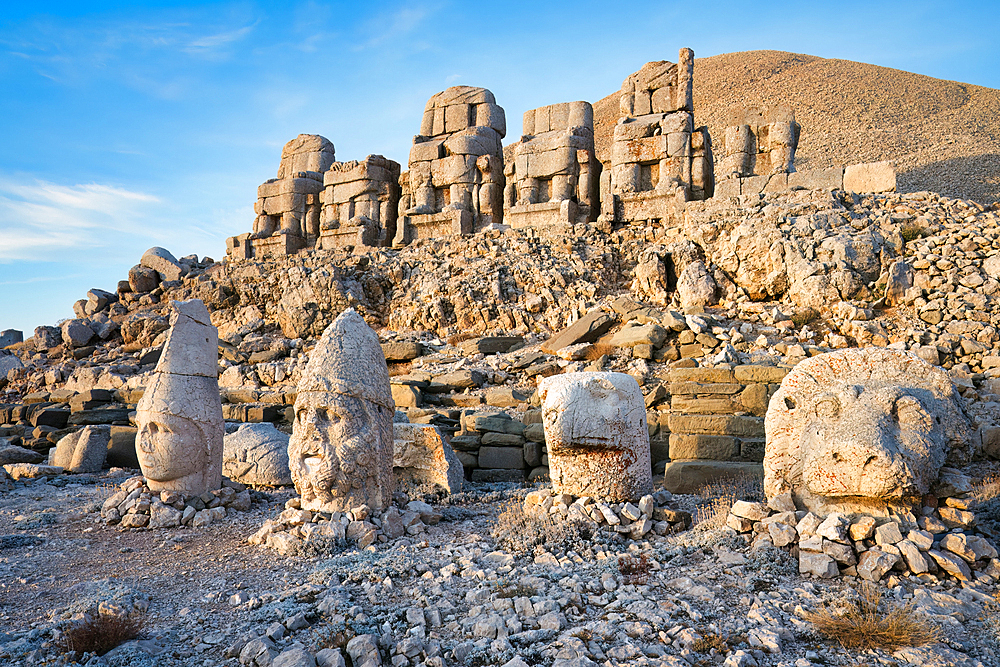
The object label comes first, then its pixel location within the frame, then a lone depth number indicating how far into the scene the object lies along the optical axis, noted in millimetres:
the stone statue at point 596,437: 5086
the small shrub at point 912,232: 11523
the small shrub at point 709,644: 2943
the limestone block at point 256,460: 6934
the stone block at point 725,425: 6664
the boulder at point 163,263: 21375
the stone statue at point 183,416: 5680
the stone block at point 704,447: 6516
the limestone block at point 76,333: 17500
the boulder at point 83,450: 8203
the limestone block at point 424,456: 6719
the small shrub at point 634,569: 3879
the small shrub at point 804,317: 10898
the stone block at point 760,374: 7629
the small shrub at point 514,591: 3668
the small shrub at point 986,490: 4270
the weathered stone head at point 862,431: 3854
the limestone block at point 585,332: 11203
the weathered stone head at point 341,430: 4969
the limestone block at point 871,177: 13164
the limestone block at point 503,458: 7609
